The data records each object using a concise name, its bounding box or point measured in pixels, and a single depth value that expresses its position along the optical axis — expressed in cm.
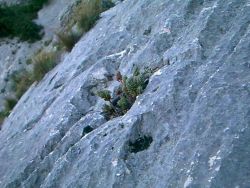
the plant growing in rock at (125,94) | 710
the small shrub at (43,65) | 1257
